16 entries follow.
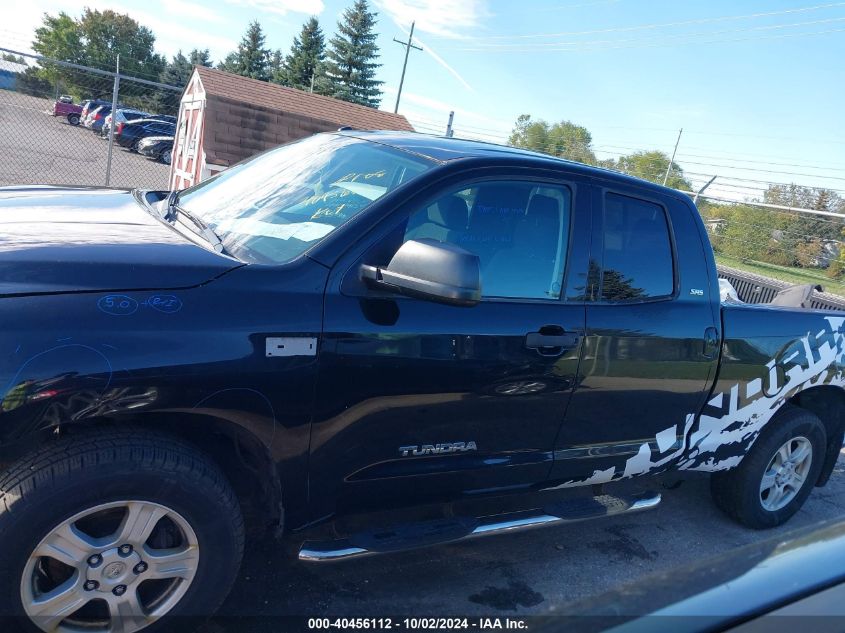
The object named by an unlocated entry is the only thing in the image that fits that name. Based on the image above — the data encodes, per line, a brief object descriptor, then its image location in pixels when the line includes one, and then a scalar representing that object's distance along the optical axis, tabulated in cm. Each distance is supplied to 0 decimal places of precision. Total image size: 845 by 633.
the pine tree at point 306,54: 5094
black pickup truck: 211
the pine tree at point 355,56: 4853
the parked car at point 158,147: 2864
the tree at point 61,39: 4581
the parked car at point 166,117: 3103
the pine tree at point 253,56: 5416
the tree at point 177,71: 3947
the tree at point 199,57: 5322
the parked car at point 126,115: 2915
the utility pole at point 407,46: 4160
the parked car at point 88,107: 3053
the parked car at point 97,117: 3103
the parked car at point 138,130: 2805
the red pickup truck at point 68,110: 2626
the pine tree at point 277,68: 5306
